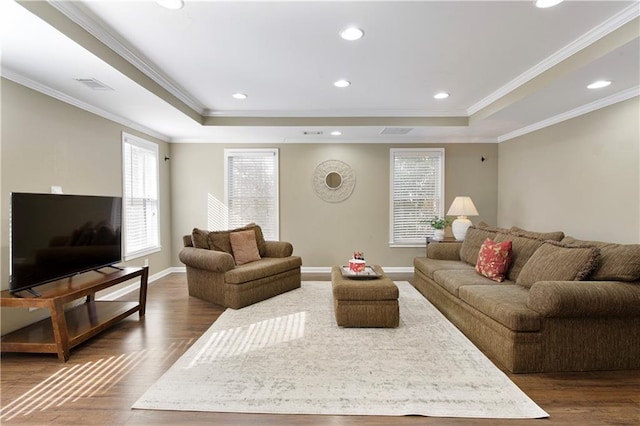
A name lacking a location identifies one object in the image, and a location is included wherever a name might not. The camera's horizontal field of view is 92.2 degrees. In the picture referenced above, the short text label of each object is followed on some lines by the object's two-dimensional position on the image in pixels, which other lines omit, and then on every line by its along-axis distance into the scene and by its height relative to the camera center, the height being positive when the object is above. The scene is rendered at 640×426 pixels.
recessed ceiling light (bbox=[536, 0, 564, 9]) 2.07 +1.40
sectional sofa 2.21 -0.79
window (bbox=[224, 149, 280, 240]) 5.68 +0.36
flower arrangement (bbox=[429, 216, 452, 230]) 5.09 -0.23
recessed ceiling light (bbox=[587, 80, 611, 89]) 2.92 +1.21
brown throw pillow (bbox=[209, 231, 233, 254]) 4.18 -0.46
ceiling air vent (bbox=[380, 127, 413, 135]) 4.81 +1.27
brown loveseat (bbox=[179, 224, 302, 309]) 3.70 -0.85
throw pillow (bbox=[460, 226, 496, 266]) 4.01 -0.46
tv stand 2.41 -1.05
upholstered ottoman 3.05 -0.96
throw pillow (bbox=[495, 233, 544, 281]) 3.22 -0.46
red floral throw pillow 3.29 -0.56
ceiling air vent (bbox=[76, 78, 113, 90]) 2.92 +1.22
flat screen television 2.44 -0.26
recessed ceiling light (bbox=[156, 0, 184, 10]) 2.07 +1.39
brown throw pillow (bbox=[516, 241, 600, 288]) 2.46 -0.47
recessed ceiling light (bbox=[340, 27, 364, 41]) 2.41 +1.40
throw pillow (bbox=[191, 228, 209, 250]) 4.11 -0.41
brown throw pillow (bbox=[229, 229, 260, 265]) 4.30 -0.55
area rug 1.92 -1.21
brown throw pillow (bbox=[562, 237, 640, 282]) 2.32 -0.42
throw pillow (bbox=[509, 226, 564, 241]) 3.27 -0.29
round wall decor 5.64 +0.52
